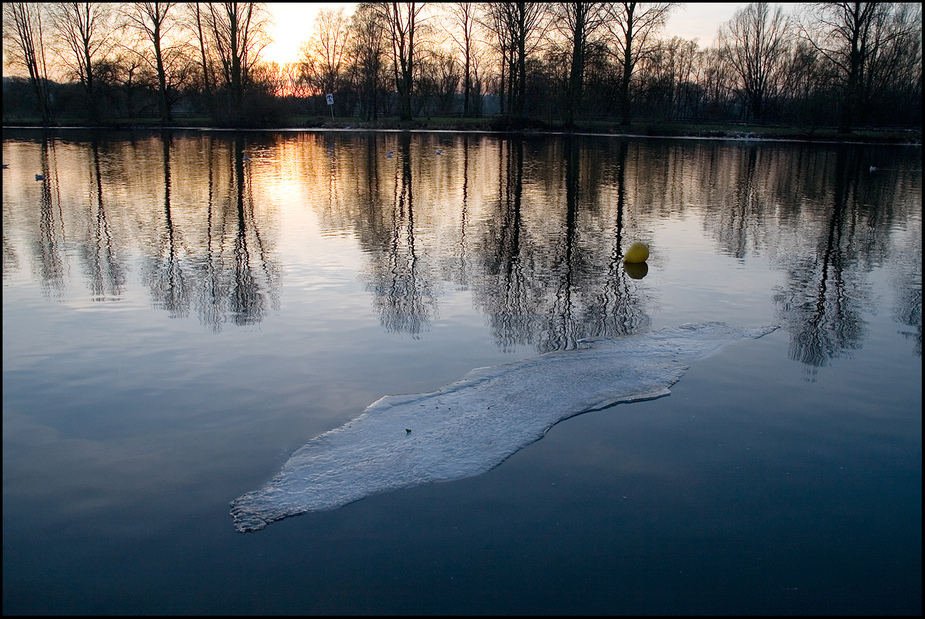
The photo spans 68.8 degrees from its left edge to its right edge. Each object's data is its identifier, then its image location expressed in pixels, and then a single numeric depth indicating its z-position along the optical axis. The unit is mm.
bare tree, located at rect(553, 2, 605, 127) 49219
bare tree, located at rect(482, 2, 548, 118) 52500
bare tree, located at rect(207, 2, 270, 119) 54625
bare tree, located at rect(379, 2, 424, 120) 55750
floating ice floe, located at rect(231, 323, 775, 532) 4211
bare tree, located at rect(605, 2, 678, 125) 49812
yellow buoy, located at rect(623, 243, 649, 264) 10156
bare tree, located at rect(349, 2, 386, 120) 58219
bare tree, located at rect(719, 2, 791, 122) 66438
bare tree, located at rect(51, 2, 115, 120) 58125
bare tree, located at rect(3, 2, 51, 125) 55906
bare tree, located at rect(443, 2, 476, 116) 63344
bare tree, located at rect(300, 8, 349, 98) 76750
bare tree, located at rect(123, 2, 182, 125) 56406
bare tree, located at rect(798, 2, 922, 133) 44281
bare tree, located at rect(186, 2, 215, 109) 57500
